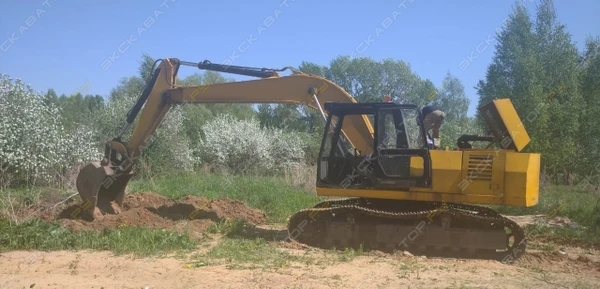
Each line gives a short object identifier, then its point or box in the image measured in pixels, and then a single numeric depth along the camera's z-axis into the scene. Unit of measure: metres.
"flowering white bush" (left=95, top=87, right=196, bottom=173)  23.23
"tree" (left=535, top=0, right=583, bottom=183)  24.20
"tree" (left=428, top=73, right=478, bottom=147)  48.07
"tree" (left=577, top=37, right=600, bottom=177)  23.00
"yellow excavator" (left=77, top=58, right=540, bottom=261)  8.46
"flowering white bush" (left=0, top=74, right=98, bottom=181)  16.30
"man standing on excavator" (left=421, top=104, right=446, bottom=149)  9.30
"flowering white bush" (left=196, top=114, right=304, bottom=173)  28.55
